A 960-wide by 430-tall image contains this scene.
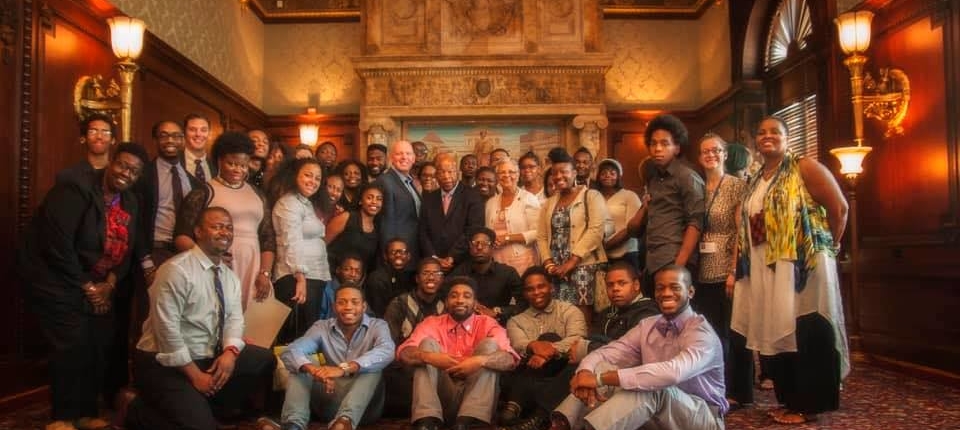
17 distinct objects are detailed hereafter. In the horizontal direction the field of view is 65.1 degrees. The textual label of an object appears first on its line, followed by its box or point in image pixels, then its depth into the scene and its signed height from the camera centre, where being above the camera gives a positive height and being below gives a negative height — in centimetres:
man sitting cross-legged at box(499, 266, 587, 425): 379 -55
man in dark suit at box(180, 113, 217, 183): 443 +52
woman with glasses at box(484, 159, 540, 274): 479 +9
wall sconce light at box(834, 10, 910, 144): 554 +109
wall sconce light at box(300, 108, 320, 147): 1031 +140
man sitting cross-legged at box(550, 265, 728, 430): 303 -59
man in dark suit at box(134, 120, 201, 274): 407 +25
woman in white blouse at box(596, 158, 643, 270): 454 +12
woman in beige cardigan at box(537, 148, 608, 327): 441 -3
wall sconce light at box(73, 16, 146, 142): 475 +119
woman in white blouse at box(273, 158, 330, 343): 434 -9
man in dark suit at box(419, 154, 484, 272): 486 +12
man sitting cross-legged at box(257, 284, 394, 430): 355 -64
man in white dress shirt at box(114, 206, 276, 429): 332 -48
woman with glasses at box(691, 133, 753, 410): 396 -12
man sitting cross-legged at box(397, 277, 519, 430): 363 -62
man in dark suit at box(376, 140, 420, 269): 489 +22
